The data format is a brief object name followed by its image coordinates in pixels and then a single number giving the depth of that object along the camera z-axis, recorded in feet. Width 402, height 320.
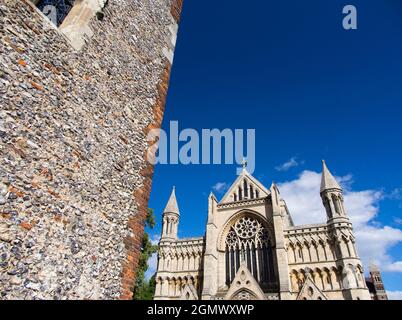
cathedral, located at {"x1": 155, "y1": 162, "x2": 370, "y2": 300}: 68.39
